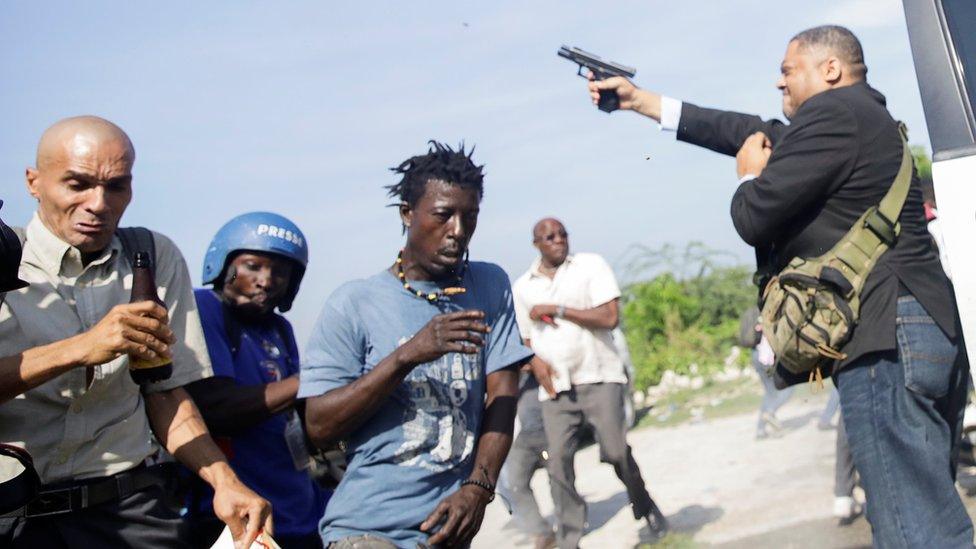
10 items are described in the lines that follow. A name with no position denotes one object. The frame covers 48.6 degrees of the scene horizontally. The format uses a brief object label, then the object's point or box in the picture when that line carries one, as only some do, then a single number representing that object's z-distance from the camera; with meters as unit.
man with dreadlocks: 3.32
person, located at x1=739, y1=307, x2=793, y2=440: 9.34
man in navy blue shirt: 3.87
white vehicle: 3.03
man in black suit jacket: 3.46
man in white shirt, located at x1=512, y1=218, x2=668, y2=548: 7.24
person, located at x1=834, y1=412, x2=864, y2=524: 6.52
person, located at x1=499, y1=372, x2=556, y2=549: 7.86
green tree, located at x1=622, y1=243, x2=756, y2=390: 14.97
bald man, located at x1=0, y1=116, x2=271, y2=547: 3.05
